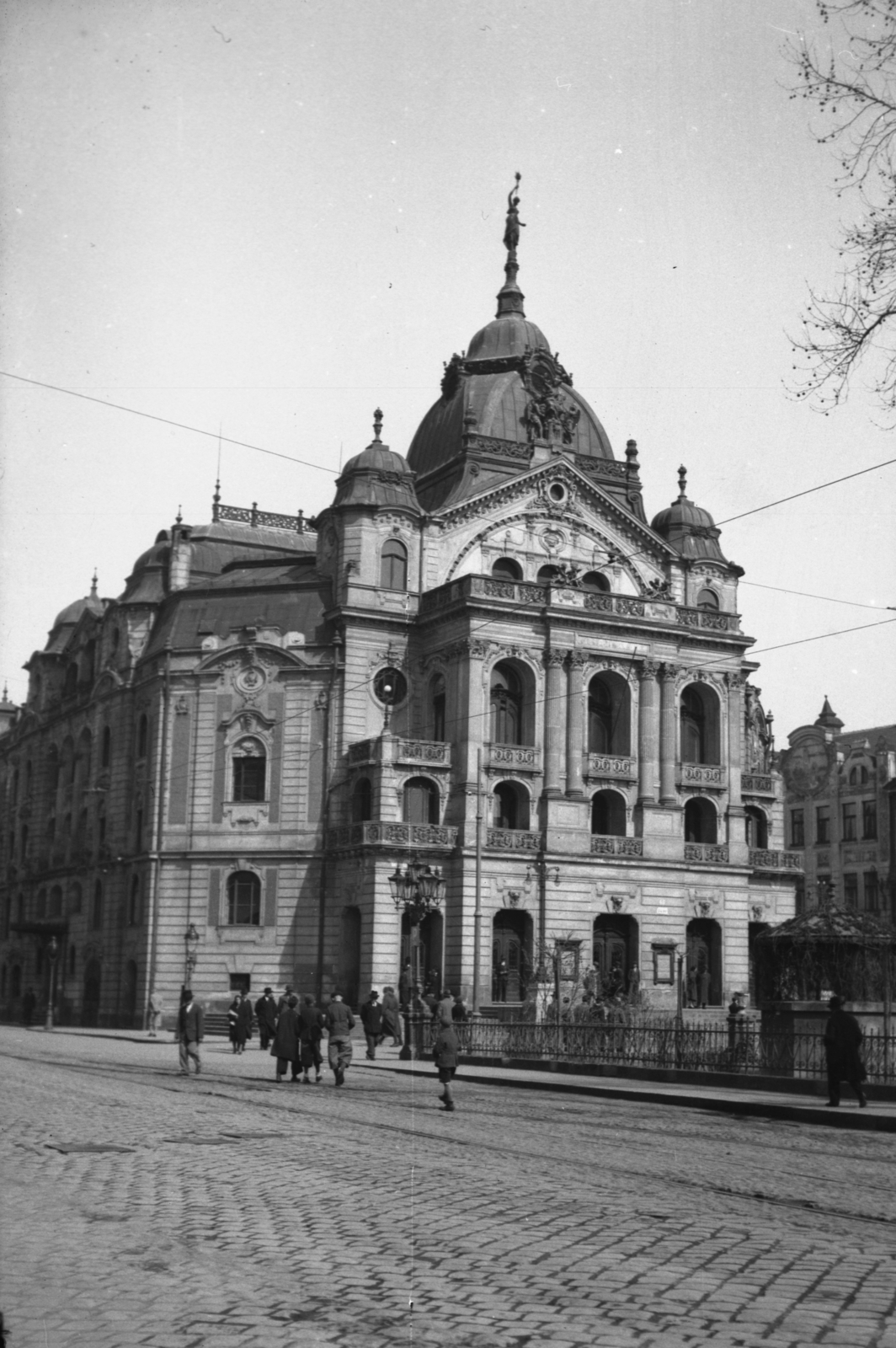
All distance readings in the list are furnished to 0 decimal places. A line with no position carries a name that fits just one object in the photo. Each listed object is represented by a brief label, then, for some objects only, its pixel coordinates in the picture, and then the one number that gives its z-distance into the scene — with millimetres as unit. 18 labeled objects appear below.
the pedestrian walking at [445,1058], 23047
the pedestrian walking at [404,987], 46797
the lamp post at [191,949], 55750
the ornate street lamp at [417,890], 38031
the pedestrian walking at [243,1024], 41062
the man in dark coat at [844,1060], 23078
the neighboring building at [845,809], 82750
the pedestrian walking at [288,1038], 29438
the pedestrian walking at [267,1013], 42156
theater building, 54500
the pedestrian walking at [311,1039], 29391
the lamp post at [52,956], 55716
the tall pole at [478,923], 46938
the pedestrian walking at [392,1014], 41906
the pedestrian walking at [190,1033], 30625
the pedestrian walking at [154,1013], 52281
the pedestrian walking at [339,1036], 28797
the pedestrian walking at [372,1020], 38156
